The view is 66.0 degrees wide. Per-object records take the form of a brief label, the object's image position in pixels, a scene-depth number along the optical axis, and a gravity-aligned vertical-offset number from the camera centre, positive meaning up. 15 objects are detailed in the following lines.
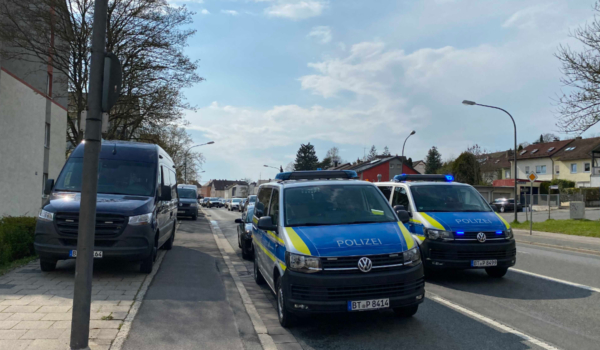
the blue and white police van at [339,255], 5.25 -0.70
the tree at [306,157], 98.38 +7.94
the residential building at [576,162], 59.25 +5.22
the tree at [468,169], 66.25 +4.26
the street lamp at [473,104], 27.00 +5.55
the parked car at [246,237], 11.92 -1.17
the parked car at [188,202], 29.34 -0.71
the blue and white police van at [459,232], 8.15 -0.60
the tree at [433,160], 101.75 +8.36
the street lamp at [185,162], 57.38 +3.61
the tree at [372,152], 140.60 +13.87
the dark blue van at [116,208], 7.97 -0.34
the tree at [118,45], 20.23 +6.58
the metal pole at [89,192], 4.46 -0.04
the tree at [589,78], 20.81 +5.64
